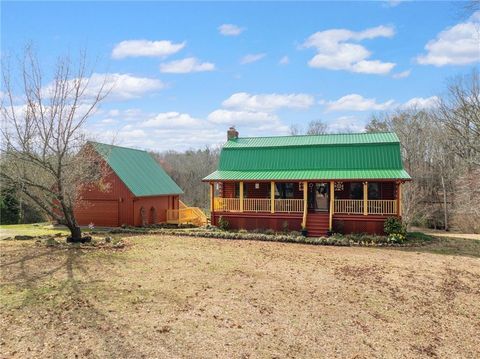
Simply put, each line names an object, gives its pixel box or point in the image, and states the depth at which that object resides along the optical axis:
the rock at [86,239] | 17.24
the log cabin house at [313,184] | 22.17
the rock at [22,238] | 18.59
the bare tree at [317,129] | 66.31
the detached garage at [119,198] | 26.16
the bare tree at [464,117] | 21.89
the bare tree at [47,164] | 15.17
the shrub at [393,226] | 20.70
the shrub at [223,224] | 23.91
